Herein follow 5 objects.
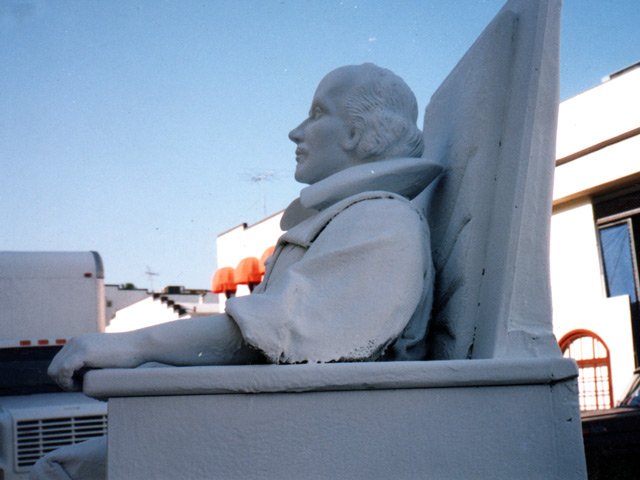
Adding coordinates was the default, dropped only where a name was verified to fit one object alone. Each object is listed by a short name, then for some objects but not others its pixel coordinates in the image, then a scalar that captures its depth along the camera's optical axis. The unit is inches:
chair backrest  82.2
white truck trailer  278.4
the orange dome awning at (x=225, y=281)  883.4
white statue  76.6
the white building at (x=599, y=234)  501.4
